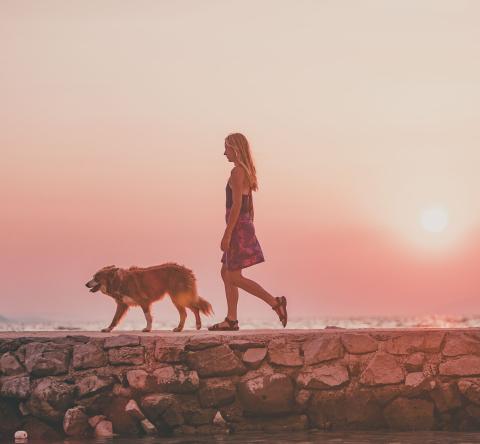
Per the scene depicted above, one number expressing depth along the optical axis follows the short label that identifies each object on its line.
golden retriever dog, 13.12
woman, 12.71
